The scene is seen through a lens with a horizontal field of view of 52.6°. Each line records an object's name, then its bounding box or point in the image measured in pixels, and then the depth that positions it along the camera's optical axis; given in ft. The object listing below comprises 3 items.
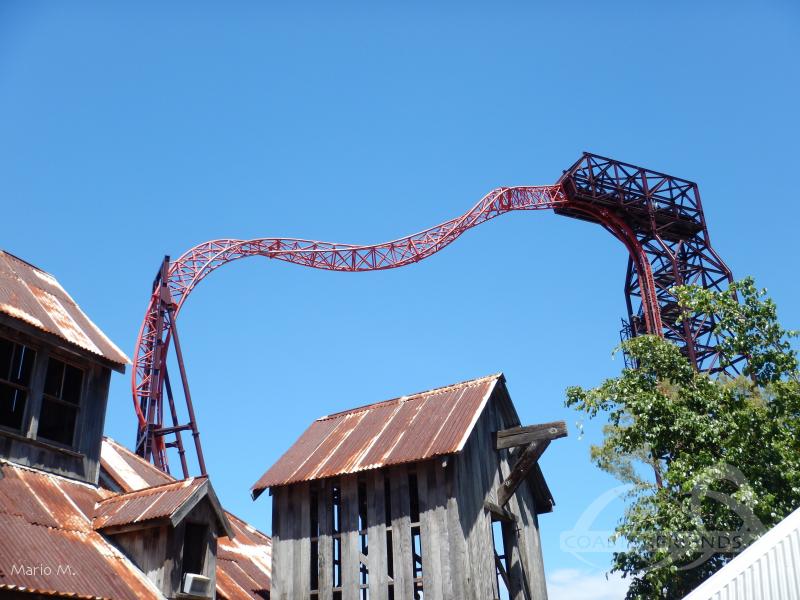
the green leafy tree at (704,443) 55.67
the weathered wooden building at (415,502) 55.57
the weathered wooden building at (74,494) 43.09
